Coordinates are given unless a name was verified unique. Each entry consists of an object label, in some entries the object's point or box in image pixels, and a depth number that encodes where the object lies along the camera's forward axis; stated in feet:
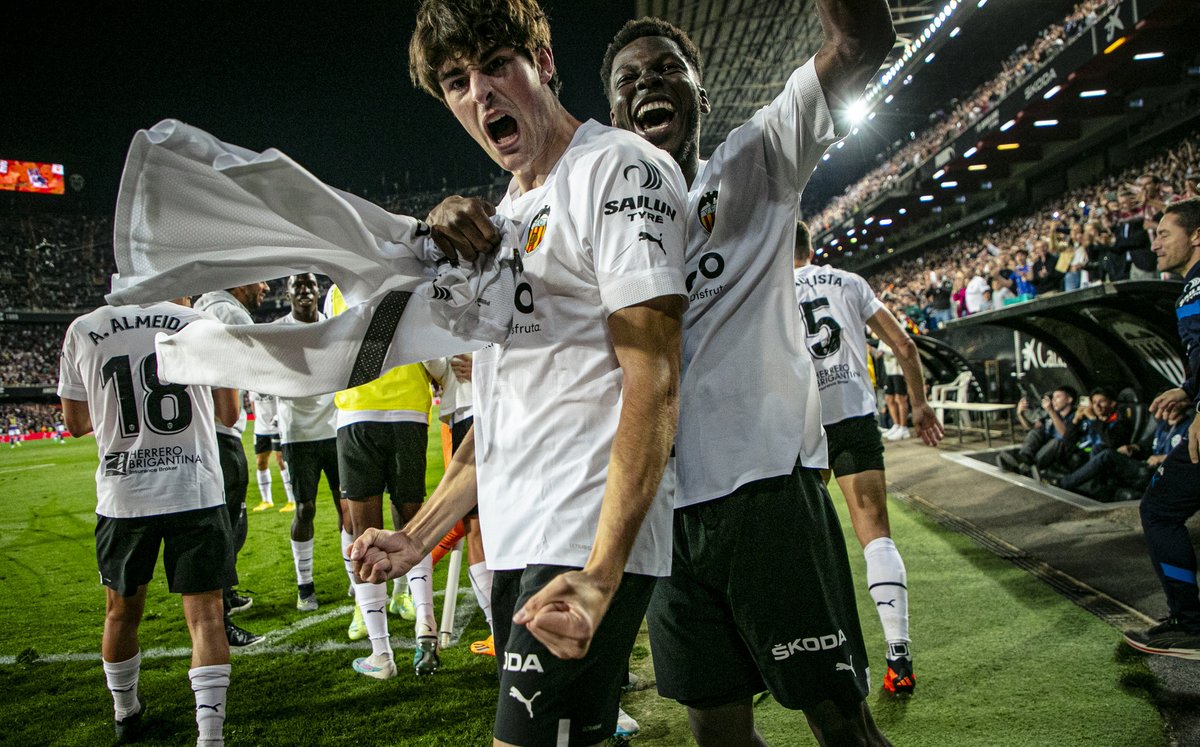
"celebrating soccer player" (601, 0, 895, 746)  5.90
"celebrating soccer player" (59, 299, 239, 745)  11.64
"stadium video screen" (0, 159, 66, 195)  171.42
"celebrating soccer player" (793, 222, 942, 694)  11.75
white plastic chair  44.21
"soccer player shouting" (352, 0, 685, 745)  4.24
